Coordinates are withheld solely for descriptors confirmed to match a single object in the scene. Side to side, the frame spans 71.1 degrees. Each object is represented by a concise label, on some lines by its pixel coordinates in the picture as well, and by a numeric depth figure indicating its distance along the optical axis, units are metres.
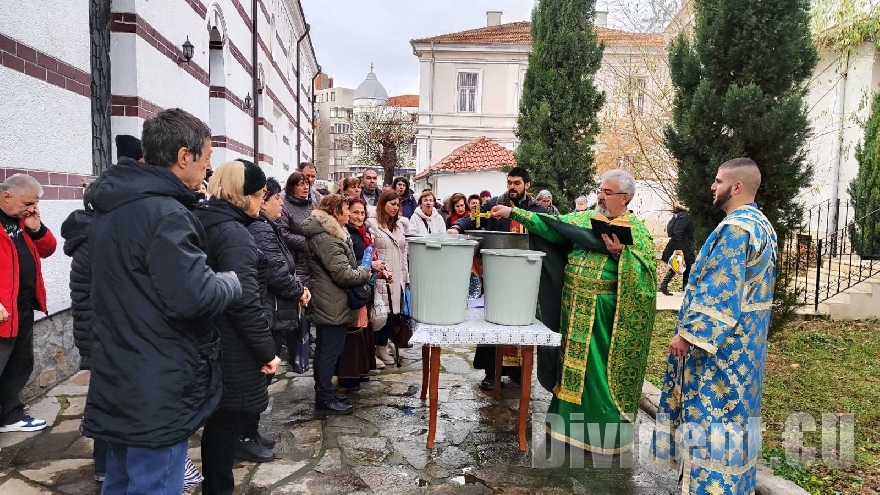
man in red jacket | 4.41
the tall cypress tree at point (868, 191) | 11.81
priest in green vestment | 4.45
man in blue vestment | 3.49
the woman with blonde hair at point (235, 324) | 3.21
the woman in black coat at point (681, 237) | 12.27
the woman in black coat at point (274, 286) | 4.21
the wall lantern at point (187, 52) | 8.62
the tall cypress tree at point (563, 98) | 12.96
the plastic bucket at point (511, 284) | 4.40
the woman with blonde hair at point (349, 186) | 8.09
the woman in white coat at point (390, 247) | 6.20
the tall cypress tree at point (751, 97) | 5.68
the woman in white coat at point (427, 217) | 7.58
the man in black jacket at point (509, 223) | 6.31
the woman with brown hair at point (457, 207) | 8.51
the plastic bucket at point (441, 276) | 4.40
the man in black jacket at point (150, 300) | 2.43
